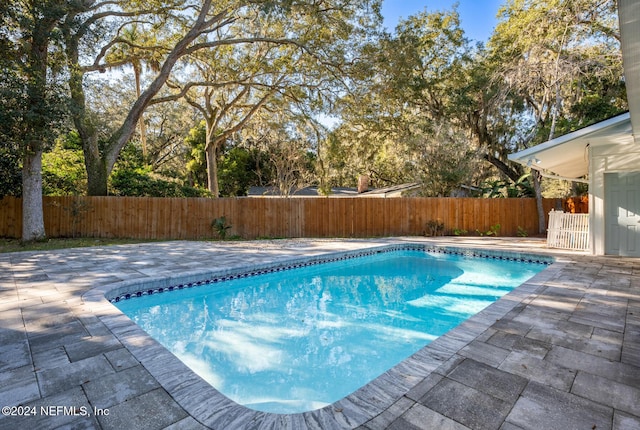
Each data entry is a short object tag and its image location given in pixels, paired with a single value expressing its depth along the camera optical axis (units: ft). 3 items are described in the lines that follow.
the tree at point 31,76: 22.66
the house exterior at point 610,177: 20.24
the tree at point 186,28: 30.78
